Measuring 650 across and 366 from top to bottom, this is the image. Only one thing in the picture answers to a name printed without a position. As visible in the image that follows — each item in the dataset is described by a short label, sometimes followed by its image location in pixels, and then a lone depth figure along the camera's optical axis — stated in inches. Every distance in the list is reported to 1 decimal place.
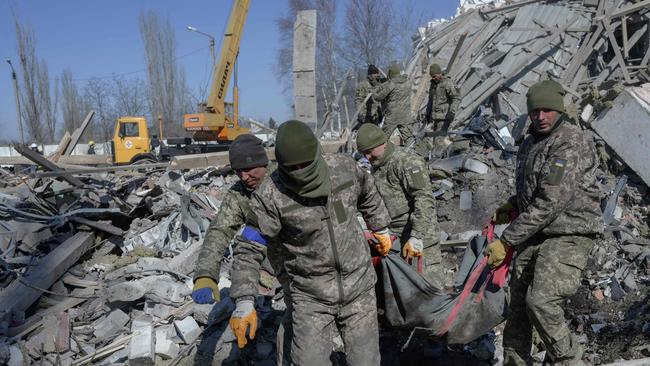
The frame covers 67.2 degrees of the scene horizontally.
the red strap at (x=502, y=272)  129.6
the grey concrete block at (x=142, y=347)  158.6
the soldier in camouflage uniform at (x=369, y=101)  379.9
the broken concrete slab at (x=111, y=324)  181.3
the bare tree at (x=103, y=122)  1317.7
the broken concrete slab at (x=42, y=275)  191.5
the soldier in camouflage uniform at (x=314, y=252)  104.0
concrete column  287.7
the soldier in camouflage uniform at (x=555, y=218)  118.4
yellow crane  534.2
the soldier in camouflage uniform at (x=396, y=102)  350.9
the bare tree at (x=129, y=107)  1357.0
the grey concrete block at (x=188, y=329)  171.0
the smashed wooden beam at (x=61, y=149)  466.3
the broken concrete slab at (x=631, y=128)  272.2
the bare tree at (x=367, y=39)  1236.5
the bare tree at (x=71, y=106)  1547.7
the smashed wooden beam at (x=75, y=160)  483.5
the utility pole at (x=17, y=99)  915.4
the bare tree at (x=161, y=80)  1461.6
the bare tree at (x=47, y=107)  1384.1
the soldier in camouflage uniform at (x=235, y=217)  117.8
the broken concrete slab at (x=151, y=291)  193.9
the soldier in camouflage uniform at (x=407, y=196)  151.6
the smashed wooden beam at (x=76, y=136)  476.7
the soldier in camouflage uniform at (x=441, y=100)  355.6
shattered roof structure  385.1
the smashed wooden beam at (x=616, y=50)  356.8
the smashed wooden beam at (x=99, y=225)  247.8
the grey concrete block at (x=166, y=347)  165.8
